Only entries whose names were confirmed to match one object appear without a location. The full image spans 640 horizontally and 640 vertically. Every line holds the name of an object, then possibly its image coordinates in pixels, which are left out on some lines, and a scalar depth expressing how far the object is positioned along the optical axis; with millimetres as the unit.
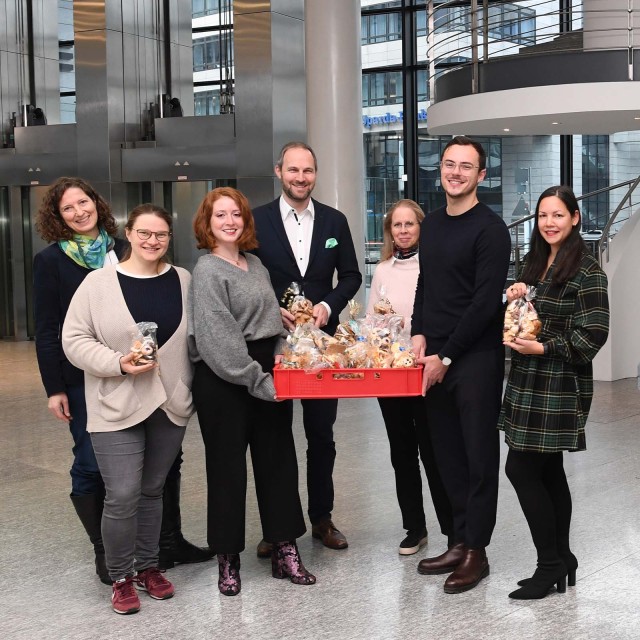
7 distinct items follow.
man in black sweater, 4238
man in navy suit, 4754
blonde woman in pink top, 4801
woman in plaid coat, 4031
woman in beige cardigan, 4109
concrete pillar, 12062
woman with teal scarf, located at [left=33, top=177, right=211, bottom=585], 4492
